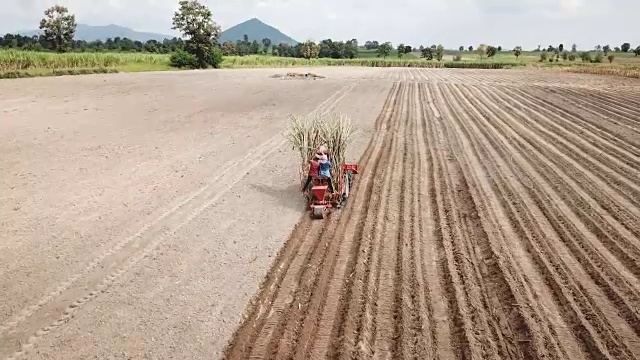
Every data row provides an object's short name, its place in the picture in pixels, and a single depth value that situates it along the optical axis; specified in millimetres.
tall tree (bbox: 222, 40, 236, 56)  118438
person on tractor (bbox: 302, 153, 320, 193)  11406
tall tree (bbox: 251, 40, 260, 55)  151925
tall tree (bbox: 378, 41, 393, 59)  150338
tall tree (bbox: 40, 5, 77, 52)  79500
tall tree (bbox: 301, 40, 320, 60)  112875
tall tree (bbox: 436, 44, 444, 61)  130000
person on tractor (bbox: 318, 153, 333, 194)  11297
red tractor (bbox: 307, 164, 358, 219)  11055
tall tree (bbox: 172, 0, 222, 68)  65125
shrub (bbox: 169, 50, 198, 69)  62875
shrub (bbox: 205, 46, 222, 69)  66438
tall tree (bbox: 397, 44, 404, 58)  151938
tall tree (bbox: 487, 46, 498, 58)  137200
